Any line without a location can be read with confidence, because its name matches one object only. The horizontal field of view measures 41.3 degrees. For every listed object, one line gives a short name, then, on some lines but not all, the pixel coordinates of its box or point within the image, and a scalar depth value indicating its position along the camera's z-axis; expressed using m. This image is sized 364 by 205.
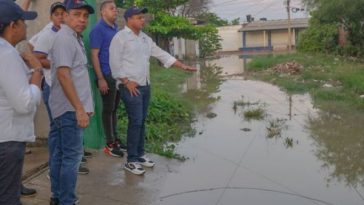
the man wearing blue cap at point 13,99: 2.61
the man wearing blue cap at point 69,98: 3.60
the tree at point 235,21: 66.14
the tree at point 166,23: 22.69
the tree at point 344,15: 20.22
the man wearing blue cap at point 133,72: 4.93
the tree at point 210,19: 44.81
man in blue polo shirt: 5.29
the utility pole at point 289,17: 43.50
